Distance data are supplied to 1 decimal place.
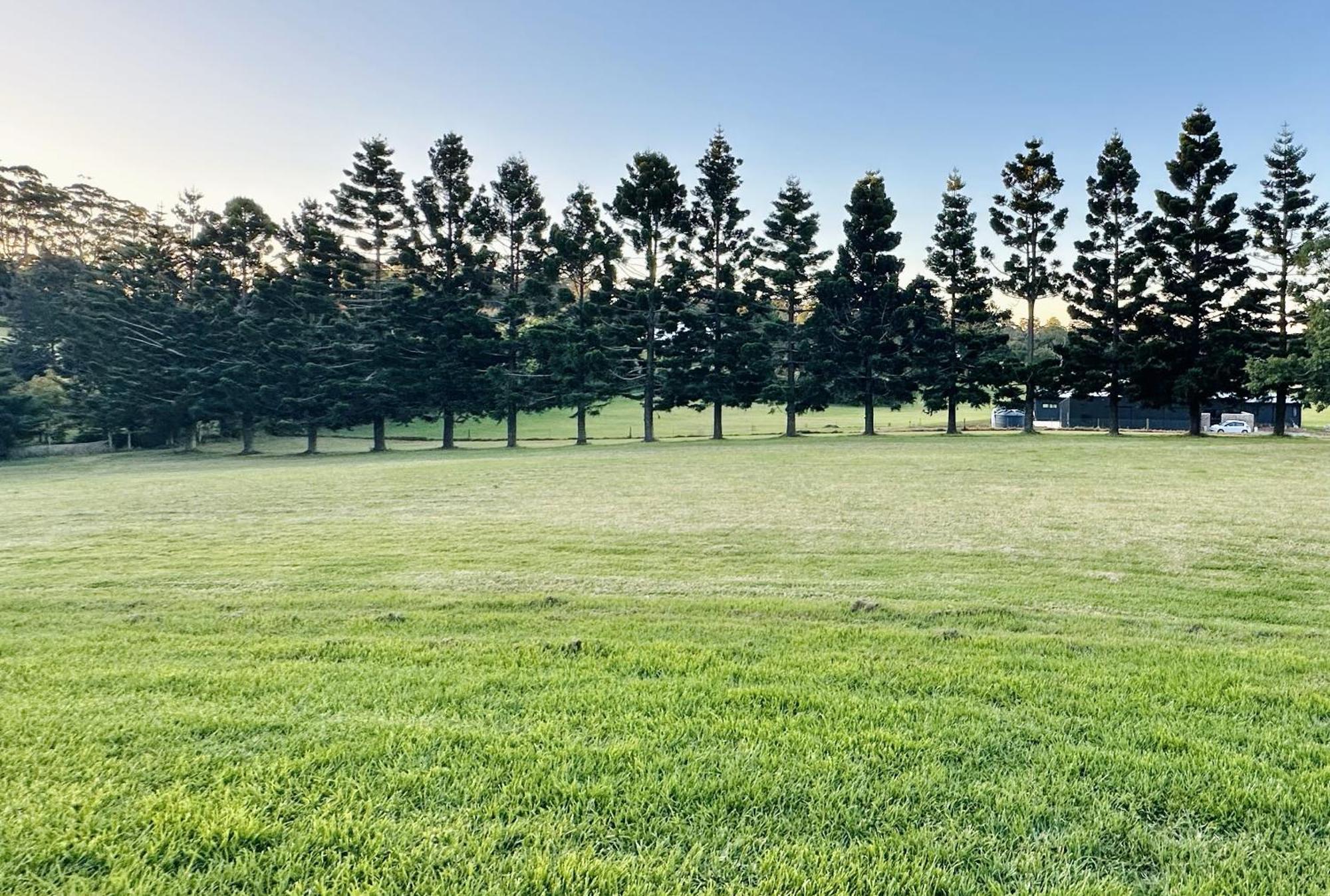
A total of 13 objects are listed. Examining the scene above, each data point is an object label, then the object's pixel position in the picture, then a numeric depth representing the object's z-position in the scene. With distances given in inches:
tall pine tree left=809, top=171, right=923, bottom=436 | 1438.2
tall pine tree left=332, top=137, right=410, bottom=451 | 1391.5
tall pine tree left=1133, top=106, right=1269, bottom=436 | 1242.6
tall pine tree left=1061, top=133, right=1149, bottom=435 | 1326.3
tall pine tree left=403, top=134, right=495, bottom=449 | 1417.3
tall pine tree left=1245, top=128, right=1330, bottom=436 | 1180.5
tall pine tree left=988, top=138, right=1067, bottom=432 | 1368.1
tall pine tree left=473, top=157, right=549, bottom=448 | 1421.0
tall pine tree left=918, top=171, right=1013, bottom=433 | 1438.2
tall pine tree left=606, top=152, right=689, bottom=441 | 1375.5
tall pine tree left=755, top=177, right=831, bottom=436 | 1417.3
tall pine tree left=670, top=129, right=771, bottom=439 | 1409.9
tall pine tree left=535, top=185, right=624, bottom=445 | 1373.0
